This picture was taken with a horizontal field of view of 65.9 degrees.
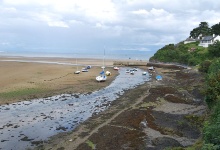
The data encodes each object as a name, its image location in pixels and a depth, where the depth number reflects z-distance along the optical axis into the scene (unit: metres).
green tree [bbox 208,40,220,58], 60.80
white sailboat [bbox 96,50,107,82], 42.55
